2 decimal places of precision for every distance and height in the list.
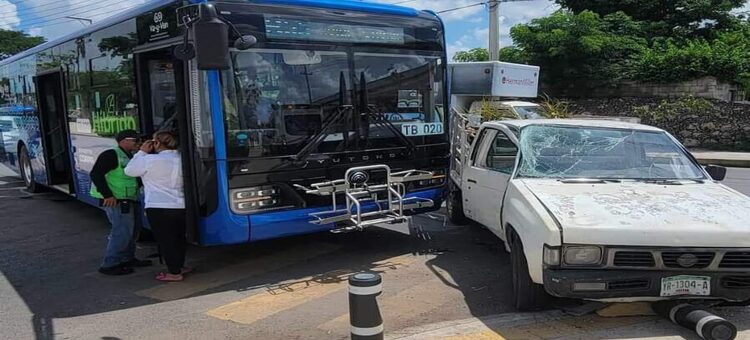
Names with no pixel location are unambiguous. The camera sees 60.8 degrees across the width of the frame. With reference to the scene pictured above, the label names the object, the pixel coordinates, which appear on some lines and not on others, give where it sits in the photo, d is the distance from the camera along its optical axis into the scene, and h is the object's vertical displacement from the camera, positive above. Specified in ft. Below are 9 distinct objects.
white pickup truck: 13.97 -3.10
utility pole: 70.44 +6.05
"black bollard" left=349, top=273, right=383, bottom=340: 11.84 -4.02
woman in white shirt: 19.42 -2.83
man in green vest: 20.49 -3.33
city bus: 18.76 -0.45
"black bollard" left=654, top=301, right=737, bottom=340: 13.67 -5.31
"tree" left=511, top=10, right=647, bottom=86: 76.95 +4.07
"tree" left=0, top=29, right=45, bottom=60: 162.91 +14.30
